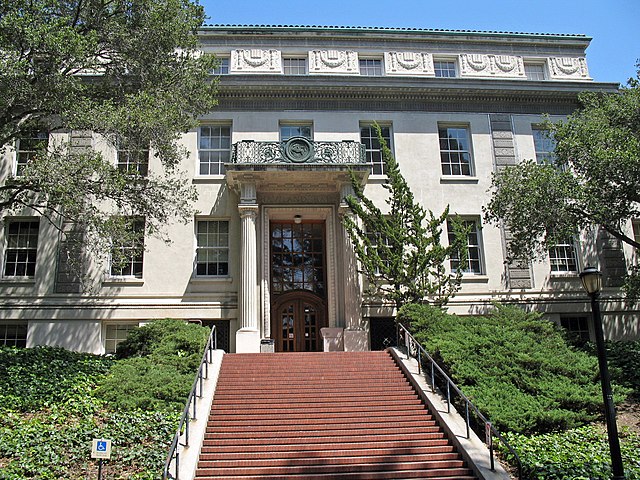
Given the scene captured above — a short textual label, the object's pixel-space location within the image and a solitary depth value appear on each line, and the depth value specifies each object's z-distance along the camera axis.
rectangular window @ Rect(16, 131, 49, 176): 20.33
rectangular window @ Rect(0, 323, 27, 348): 19.23
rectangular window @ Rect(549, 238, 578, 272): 21.47
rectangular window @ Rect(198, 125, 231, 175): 21.09
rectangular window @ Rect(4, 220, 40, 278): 19.69
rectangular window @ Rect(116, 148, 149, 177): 20.61
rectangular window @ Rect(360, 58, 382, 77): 23.20
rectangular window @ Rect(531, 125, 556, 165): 22.56
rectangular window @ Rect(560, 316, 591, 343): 21.09
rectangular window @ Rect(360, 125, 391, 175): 21.53
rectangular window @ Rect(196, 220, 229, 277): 20.14
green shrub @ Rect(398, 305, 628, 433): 11.65
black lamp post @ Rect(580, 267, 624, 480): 8.47
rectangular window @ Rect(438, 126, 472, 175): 22.00
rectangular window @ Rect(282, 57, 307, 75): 22.88
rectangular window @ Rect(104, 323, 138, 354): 19.45
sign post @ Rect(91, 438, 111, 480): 8.59
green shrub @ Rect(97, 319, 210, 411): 12.37
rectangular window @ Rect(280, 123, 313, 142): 21.55
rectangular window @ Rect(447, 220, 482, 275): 20.98
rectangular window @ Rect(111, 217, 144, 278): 18.91
